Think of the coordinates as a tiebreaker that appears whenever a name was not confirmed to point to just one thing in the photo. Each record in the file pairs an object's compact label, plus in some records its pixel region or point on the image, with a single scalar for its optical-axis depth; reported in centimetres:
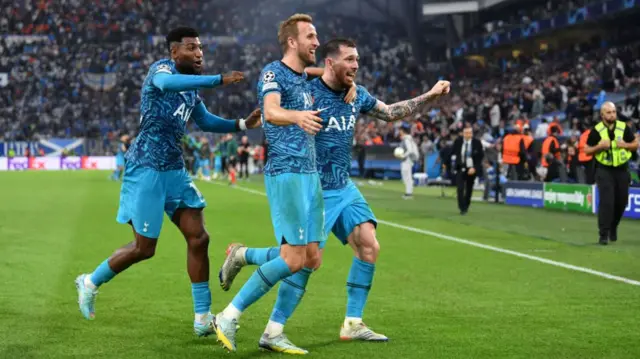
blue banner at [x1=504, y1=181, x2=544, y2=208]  2608
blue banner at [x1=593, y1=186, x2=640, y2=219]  2159
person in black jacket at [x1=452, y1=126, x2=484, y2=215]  2327
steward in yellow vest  1569
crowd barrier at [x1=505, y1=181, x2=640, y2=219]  2188
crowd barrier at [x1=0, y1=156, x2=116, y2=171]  6531
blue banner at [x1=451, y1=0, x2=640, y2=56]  4541
